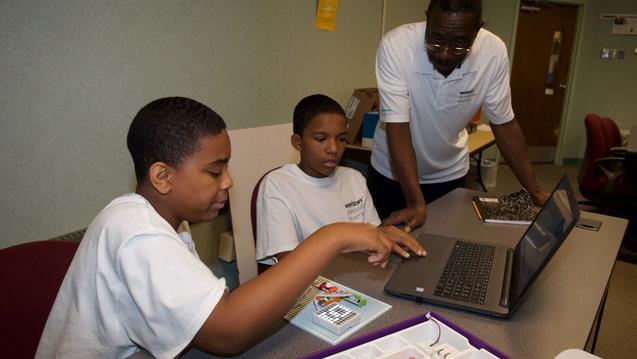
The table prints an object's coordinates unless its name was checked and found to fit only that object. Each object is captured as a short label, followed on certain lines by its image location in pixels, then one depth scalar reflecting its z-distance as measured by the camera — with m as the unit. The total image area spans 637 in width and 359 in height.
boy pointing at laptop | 0.70
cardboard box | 2.99
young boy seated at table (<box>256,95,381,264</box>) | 1.36
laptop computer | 0.92
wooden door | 5.37
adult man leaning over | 1.52
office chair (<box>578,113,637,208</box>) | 3.33
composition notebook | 1.54
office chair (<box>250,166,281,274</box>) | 1.40
